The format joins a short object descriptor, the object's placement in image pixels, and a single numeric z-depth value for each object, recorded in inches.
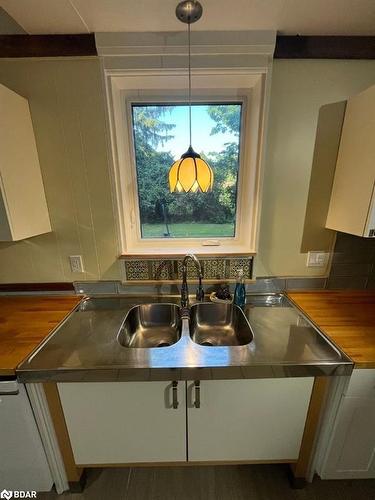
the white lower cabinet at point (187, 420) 33.4
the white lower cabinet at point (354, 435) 32.2
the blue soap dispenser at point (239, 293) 46.0
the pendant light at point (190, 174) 36.4
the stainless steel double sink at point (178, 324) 45.4
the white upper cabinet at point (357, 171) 35.0
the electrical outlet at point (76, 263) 48.6
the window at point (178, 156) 45.9
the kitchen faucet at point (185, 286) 44.7
